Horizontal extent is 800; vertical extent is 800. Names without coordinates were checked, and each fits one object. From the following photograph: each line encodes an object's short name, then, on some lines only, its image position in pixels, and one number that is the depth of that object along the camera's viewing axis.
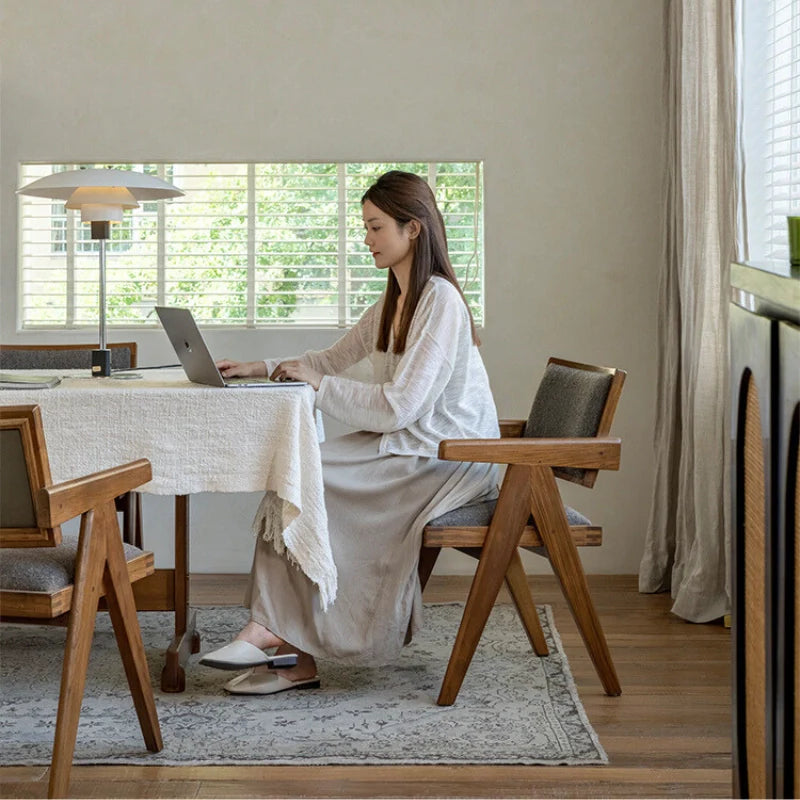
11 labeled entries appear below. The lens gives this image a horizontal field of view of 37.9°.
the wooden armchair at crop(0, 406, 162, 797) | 2.04
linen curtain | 3.61
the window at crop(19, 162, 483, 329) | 4.41
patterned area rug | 2.46
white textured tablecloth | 2.64
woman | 2.83
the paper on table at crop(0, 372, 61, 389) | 2.79
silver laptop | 2.76
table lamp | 3.18
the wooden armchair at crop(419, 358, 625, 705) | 2.73
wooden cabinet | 1.16
